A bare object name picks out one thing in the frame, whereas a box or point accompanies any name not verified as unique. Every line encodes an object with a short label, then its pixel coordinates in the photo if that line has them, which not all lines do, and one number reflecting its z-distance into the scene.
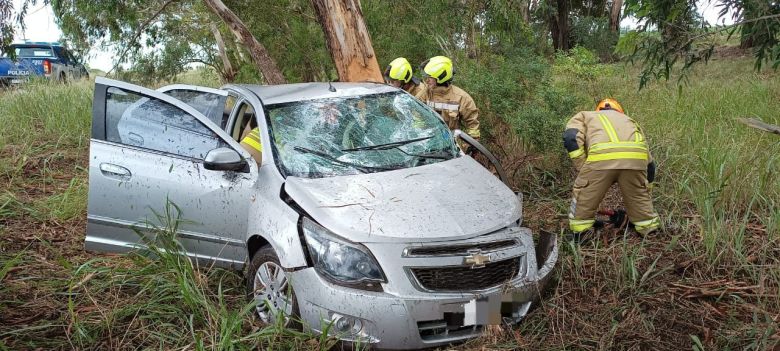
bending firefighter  4.70
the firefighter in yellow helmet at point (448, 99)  6.50
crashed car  3.39
